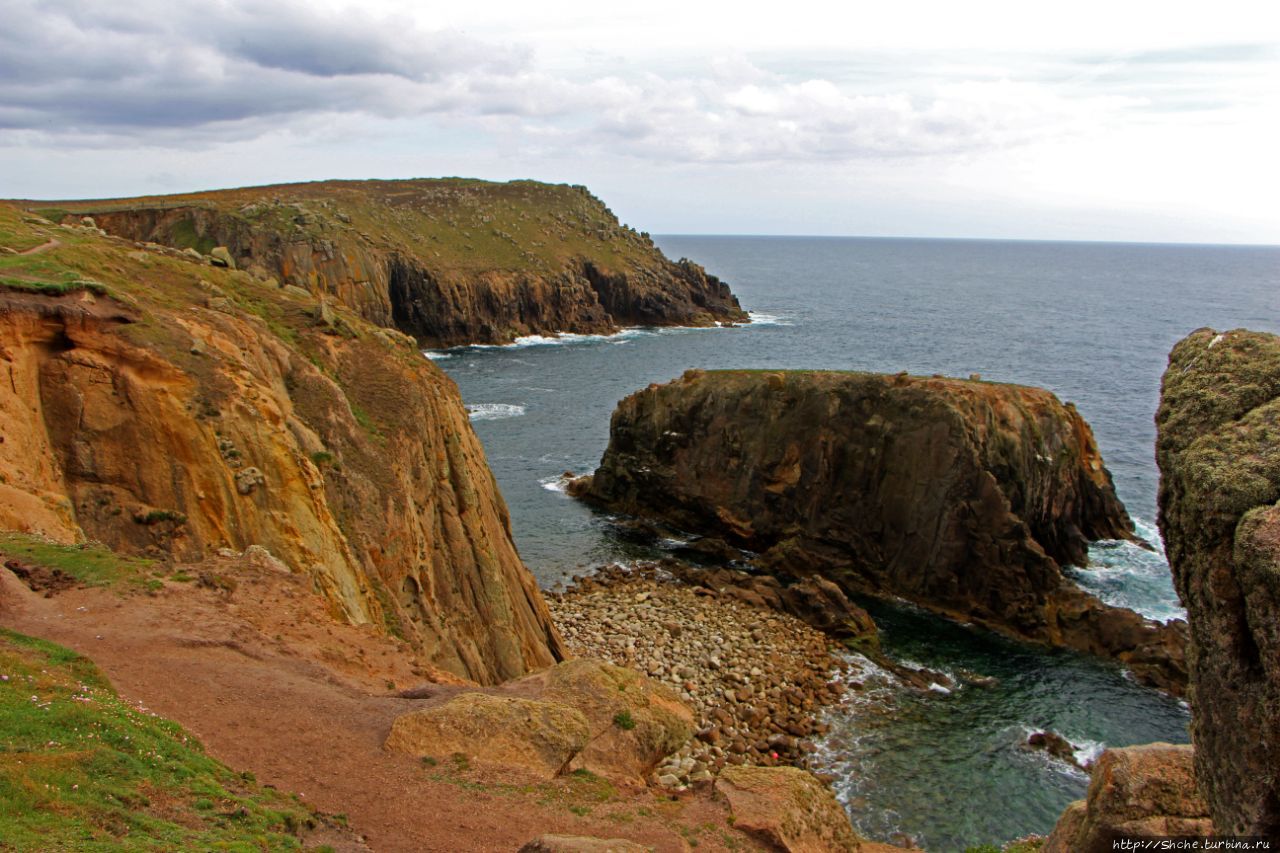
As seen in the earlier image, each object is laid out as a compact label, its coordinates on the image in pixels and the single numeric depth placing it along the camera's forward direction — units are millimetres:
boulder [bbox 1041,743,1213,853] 11914
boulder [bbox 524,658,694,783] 17234
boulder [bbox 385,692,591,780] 15898
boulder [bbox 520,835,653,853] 11703
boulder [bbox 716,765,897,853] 15500
